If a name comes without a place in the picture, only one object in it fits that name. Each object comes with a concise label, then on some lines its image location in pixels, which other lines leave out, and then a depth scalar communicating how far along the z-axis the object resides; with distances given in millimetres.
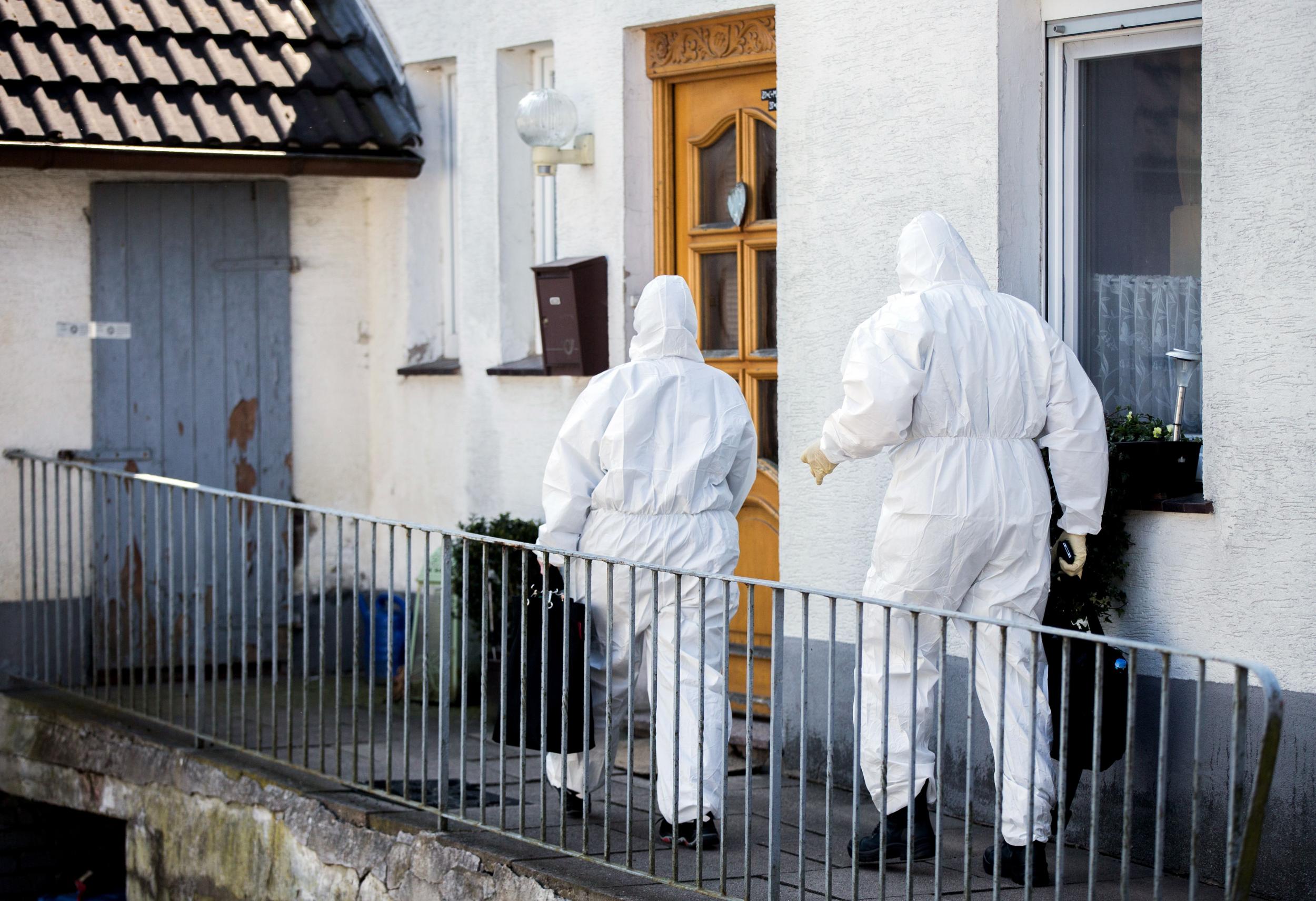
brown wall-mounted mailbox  14875
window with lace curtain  11039
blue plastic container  16672
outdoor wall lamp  14898
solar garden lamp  10609
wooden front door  14086
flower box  10234
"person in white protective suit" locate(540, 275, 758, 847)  10562
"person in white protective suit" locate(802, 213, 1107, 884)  9648
